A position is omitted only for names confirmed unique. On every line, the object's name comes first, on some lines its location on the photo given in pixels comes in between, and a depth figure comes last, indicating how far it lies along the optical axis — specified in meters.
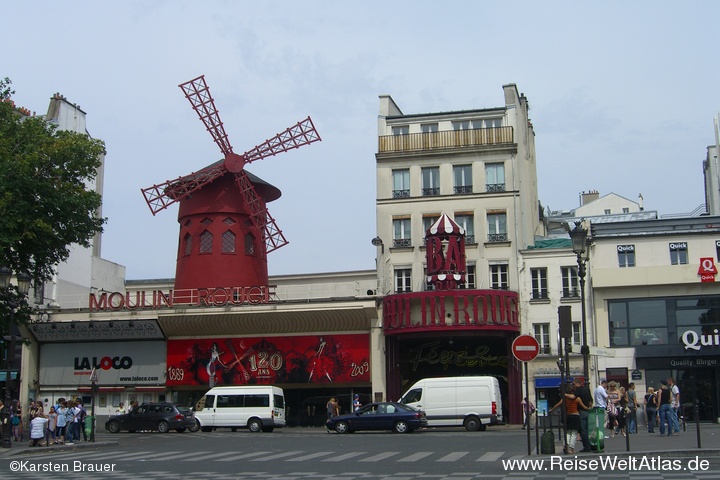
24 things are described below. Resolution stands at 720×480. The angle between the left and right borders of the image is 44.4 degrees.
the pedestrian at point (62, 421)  22.38
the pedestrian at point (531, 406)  28.73
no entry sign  14.21
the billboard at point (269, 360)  34.31
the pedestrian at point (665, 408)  19.00
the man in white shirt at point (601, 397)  19.03
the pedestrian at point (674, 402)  19.06
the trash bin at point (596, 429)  14.41
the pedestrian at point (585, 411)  14.55
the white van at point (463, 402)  27.17
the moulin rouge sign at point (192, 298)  34.97
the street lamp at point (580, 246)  18.34
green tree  23.98
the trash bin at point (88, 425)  23.46
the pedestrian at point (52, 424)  21.59
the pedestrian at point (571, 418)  14.66
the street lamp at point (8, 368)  20.12
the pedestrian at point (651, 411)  21.42
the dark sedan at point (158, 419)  29.02
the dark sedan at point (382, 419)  25.94
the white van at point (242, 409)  29.42
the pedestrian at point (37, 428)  20.36
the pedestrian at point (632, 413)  22.04
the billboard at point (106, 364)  36.09
